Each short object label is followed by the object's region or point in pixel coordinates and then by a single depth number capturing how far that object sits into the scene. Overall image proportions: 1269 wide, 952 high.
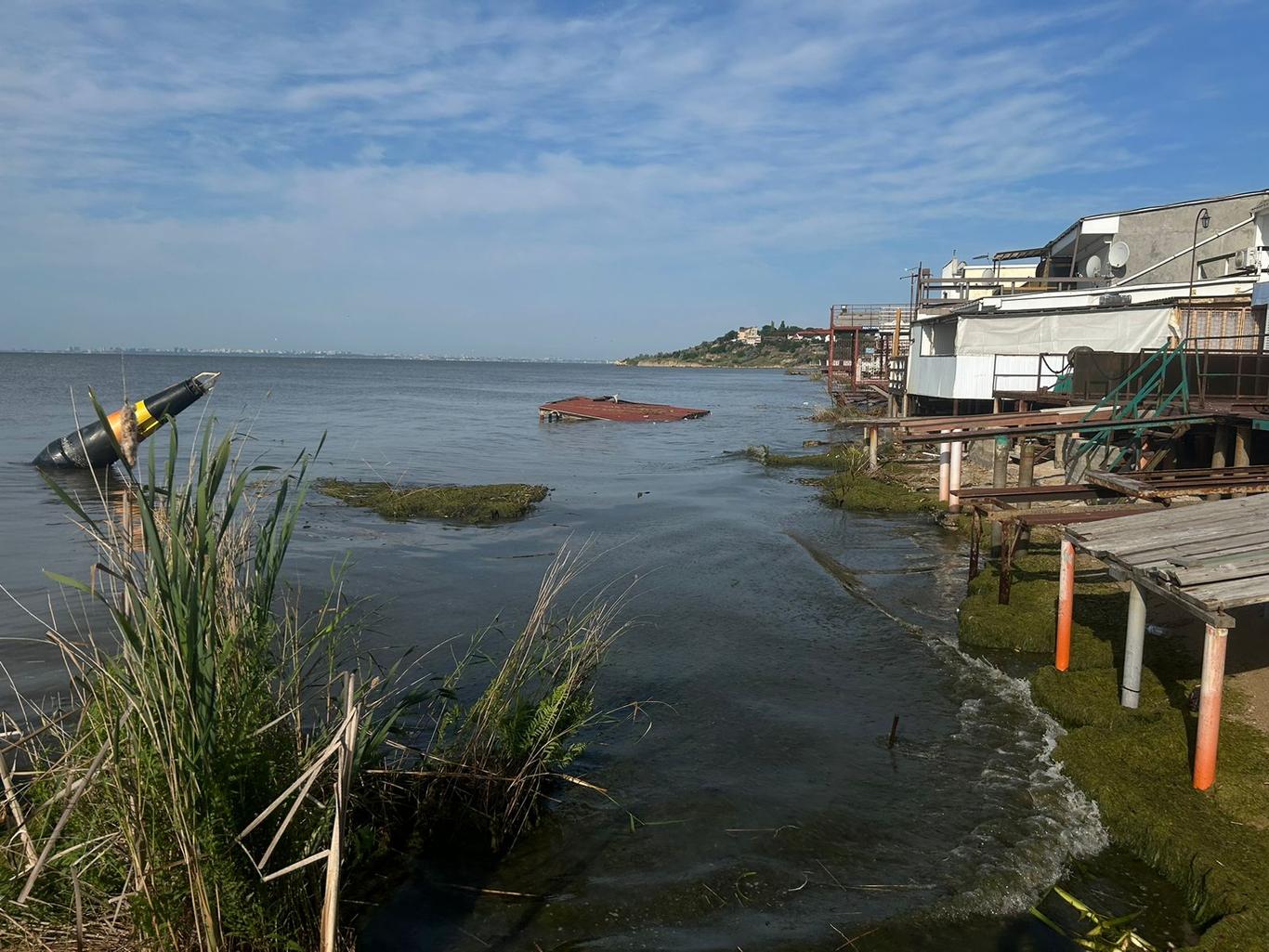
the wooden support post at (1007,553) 11.20
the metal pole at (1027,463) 16.02
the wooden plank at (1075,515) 10.09
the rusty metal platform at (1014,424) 11.40
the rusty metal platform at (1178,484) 9.95
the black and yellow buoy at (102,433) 22.98
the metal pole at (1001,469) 17.20
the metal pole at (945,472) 19.97
